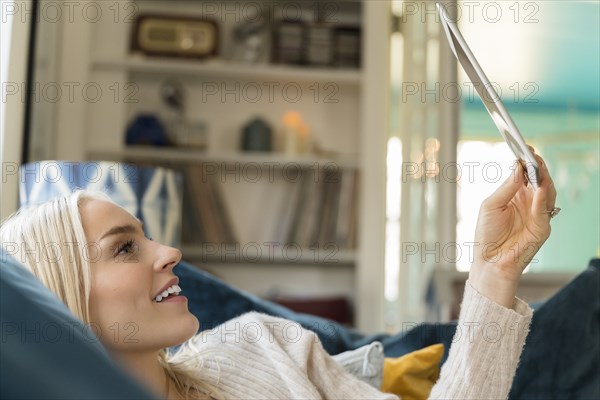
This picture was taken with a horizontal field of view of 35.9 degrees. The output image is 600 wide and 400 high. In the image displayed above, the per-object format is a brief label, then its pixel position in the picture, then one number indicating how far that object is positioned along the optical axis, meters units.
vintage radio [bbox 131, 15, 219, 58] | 3.77
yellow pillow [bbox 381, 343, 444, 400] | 1.53
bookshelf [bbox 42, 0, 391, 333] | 3.70
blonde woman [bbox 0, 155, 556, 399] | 1.17
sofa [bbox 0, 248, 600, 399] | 1.57
